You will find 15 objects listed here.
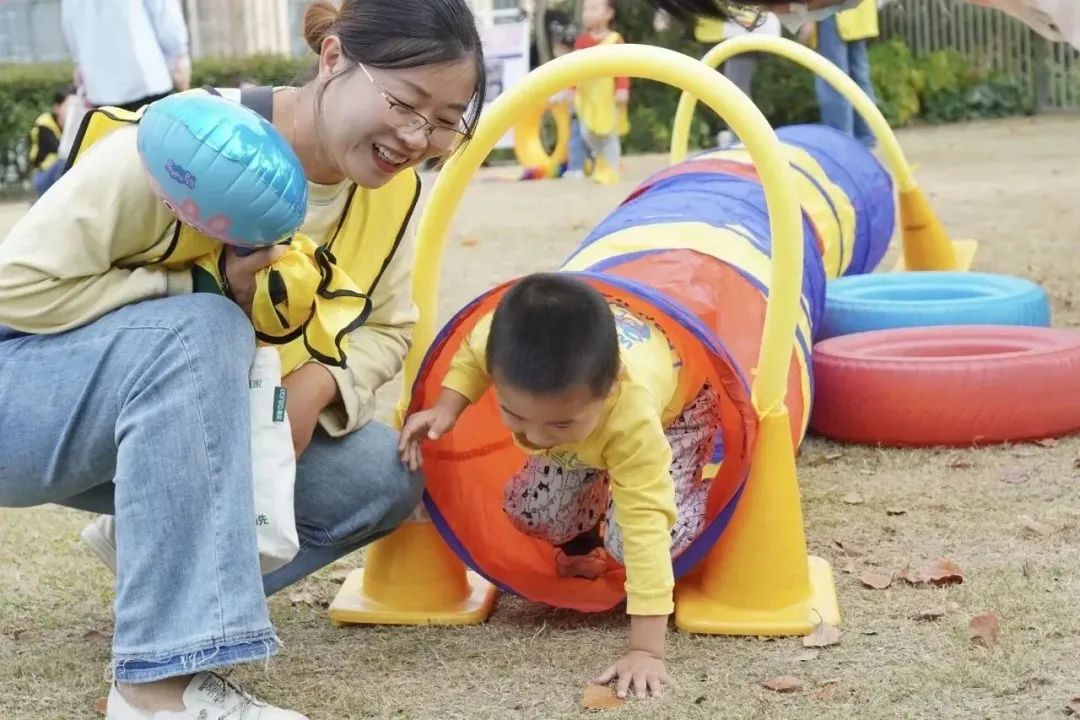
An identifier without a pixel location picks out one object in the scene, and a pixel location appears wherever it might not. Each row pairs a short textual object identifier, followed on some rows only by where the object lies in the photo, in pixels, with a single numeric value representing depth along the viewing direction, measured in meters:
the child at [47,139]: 12.39
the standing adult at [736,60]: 8.70
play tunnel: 3.07
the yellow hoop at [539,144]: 13.66
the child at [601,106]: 11.88
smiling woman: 2.36
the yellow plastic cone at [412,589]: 3.10
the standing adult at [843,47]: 8.88
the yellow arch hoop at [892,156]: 5.23
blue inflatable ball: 2.29
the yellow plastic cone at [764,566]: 2.95
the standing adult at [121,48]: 7.55
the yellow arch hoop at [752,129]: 2.99
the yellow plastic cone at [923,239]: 6.12
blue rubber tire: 4.97
